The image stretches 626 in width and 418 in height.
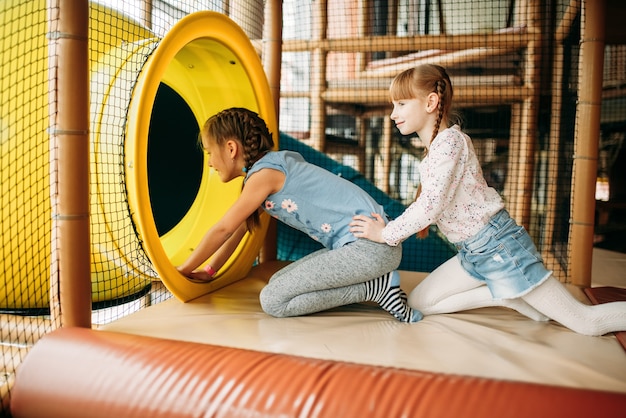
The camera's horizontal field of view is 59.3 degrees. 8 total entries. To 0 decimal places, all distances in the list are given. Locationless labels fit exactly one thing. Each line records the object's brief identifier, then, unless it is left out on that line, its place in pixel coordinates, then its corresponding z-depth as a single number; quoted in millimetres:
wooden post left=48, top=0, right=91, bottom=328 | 1215
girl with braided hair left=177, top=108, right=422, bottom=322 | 1491
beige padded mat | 1137
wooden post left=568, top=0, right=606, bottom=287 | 2008
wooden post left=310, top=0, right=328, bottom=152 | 3029
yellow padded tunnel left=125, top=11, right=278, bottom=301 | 1896
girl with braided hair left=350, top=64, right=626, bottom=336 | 1408
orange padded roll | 863
